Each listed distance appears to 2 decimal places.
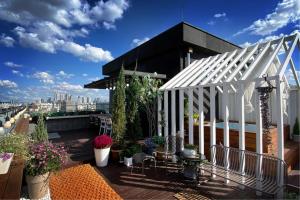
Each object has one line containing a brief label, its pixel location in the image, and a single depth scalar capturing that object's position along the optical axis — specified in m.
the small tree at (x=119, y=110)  5.95
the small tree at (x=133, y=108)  6.25
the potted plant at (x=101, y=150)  5.09
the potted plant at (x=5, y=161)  2.79
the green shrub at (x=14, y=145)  3.15
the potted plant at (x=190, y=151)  4.36
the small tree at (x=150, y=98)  6.19
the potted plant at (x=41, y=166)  3.11
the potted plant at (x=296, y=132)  6.51
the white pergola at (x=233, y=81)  3.72
